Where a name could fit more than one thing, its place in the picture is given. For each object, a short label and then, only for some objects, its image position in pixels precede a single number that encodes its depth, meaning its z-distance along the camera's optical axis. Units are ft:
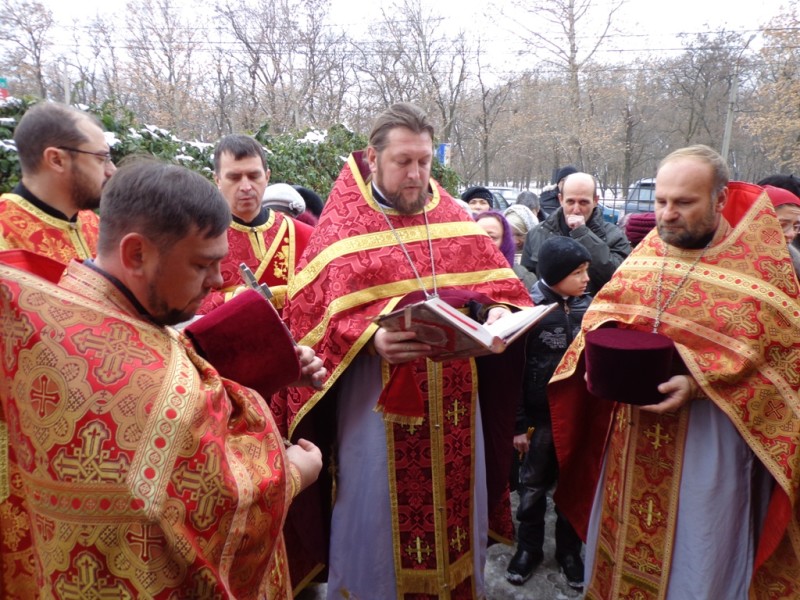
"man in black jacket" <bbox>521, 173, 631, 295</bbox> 13.07
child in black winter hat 10.93
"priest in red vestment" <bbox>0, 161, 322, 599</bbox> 3.93
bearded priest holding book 8.64
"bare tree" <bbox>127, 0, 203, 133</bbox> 81.20
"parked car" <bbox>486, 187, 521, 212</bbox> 56.95
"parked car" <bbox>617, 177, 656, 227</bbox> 73.51
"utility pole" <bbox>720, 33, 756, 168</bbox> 69.00
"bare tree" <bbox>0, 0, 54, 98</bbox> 74.43
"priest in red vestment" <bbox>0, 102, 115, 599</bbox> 7.78
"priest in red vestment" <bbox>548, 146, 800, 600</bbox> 7.75
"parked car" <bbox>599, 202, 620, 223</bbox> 61.00
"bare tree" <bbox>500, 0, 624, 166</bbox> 72.08
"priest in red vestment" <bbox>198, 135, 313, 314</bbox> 11.44
